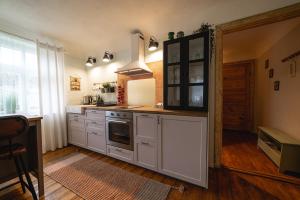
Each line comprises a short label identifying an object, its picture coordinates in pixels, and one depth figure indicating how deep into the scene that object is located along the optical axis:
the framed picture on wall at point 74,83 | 3.47
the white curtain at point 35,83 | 2.25
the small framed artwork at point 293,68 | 2.23
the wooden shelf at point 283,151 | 1.88
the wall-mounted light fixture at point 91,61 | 3.37
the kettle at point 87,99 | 3.67
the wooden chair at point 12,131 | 1.21
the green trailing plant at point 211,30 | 1.99
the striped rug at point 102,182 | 1.57
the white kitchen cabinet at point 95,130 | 2.53
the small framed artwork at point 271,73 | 3.02
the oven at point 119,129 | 2.17
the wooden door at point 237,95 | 3.91
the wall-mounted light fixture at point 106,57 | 2.99
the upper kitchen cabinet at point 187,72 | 1.78
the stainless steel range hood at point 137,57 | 2.56
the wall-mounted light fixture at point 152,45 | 2.32
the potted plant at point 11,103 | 2.23
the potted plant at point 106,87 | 3.39
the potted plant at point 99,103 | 2.92
